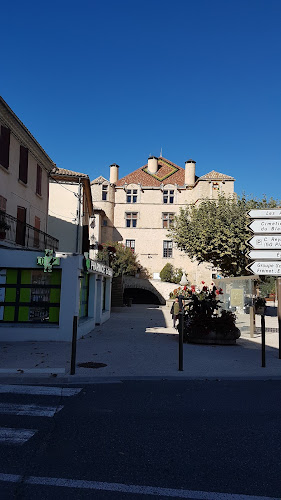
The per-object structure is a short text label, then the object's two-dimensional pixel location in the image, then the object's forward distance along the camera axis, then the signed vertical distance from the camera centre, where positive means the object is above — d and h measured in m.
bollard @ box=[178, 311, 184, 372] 8.41 -1.25
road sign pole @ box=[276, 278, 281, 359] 9.86 -0.06
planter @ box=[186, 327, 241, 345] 12.73 -1.47
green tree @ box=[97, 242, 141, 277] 47.22 +3.10
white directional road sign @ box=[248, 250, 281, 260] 10.03 +0.90
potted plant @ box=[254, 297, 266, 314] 26.68 -0.89
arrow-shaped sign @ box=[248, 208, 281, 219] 10.19 +1.90
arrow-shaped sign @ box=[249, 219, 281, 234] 10.12 +1.59
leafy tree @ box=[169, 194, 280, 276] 29.14 +4.05
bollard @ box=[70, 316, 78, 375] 7.81 -1.32
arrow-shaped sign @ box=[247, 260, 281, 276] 9.94 +0.57
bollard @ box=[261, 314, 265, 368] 9.01 -1.07
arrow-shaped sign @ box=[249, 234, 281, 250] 10.08 +1.20
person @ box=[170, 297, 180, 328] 17.14 -0.87
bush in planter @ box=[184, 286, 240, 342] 12.71 -0.98
